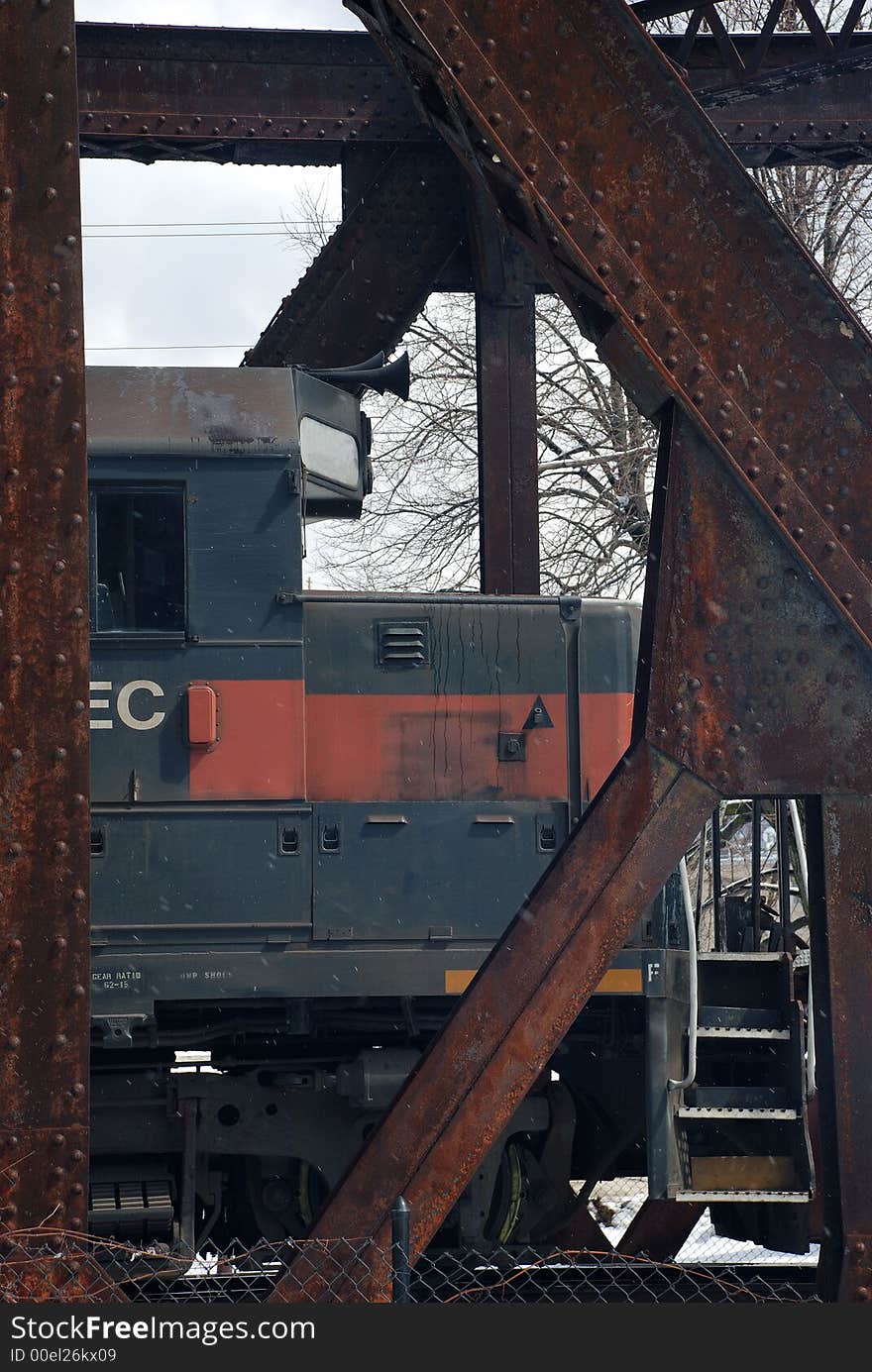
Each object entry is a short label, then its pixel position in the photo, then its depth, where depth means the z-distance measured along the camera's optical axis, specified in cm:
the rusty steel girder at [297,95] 1409
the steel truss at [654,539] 647
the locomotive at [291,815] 1264
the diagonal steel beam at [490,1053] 695
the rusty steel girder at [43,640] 637
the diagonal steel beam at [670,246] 694
